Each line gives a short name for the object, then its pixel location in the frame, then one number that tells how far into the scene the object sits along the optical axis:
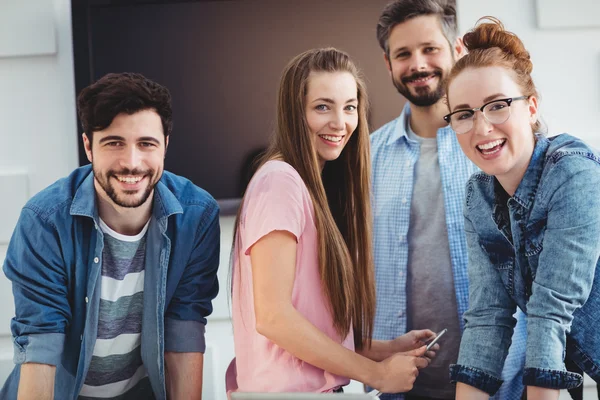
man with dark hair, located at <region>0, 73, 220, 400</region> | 1.74
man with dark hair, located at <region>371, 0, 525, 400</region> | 2.08
